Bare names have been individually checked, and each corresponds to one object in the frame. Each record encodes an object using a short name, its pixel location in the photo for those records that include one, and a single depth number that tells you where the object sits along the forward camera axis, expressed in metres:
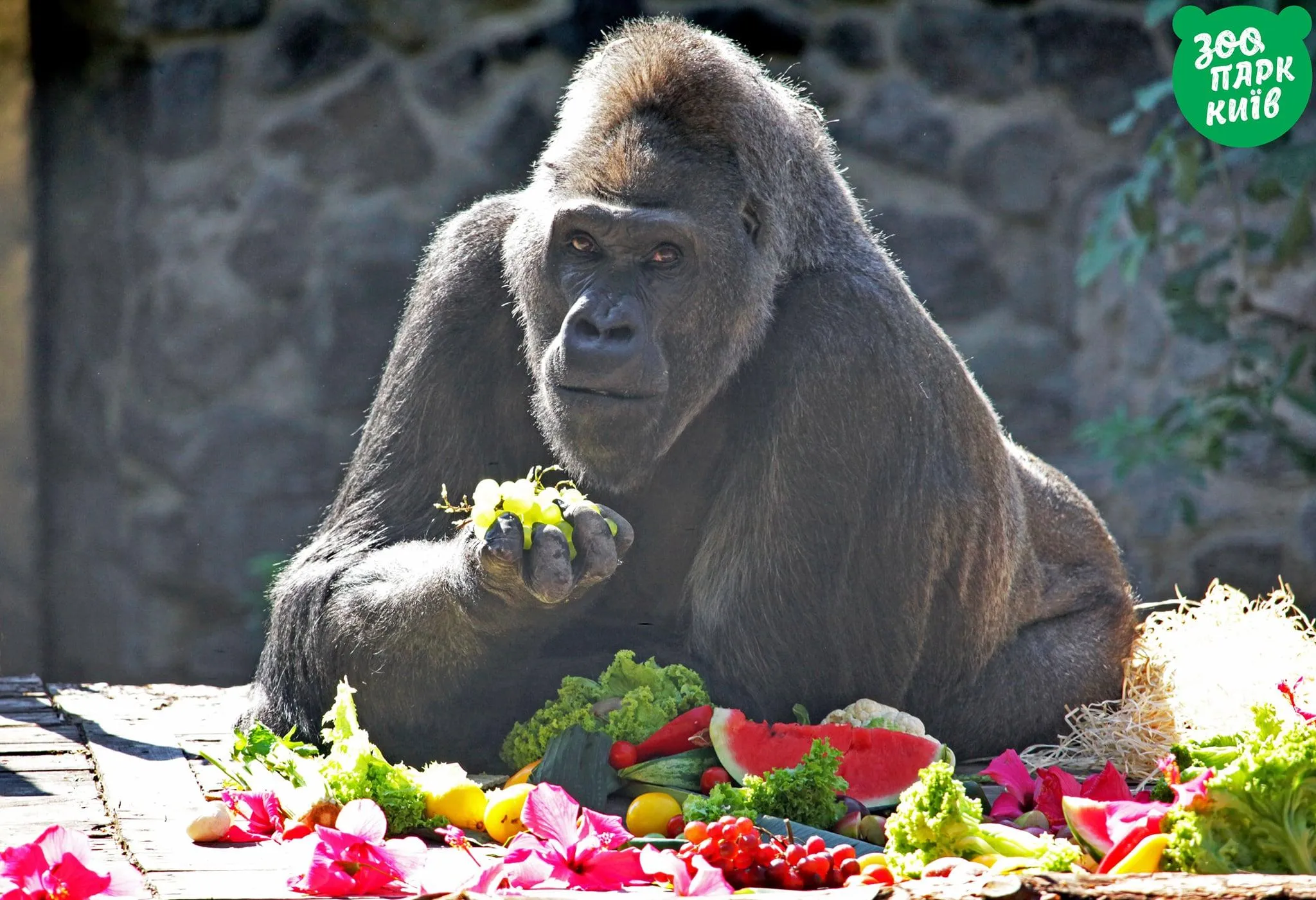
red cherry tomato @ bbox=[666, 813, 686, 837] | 6.30
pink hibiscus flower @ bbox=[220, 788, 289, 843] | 6.28
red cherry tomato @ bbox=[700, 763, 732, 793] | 6.62
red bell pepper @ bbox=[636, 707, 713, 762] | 6.92
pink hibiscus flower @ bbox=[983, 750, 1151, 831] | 6.46
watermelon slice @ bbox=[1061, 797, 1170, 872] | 5.65
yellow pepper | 5.45
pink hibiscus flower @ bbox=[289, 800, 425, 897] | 5.37
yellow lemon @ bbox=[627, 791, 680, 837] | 6.37
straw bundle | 7.98
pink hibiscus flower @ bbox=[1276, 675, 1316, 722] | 5.98
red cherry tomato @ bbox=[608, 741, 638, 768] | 6.76
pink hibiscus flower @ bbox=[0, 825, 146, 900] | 5.15
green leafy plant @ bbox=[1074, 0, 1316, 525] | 11.69
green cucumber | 6.74
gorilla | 7.07
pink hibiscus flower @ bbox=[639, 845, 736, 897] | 5.25
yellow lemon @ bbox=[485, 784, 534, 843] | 6.25
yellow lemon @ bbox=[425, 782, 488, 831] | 6.44
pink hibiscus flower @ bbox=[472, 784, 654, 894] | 5.41
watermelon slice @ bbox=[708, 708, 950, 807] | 6.75
